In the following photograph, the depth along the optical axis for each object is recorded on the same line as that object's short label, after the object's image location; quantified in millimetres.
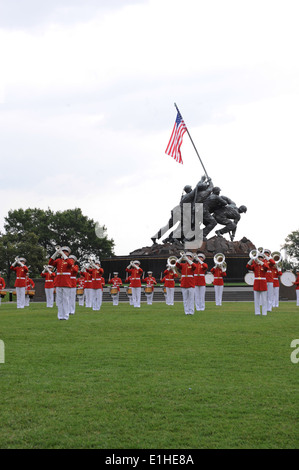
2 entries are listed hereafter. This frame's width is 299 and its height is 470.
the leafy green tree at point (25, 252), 68375
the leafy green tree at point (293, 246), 96250
